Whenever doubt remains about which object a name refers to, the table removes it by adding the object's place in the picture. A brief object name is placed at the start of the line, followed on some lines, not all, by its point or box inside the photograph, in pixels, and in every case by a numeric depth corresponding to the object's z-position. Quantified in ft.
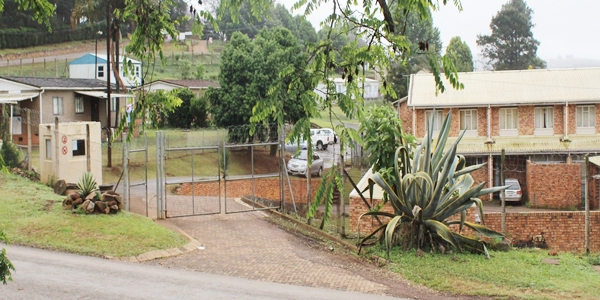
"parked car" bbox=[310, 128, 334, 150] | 129.29
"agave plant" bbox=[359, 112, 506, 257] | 45.60
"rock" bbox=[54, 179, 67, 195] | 64.13
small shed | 67.31
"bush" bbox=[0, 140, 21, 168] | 73.41
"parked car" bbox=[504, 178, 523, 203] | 93.04
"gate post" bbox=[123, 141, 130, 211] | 57.36
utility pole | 91.25
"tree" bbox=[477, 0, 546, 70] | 238.48
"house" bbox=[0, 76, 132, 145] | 110.01
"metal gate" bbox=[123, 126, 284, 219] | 58.80
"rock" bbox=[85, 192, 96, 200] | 53.35
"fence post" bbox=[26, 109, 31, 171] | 71.72
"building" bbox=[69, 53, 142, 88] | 156.97
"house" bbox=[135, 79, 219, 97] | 144.97
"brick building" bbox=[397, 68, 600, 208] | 104.63
